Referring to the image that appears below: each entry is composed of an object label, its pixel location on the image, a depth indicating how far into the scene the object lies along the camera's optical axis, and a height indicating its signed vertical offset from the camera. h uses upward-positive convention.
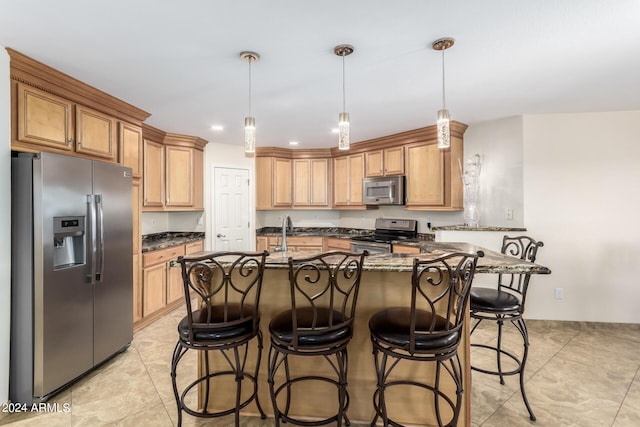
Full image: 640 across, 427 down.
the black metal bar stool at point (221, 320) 1.69 -0.57
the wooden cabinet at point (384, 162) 4.51 +0.77
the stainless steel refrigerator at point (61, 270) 2.15 -0.38
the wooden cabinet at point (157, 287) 3.48 -0.83
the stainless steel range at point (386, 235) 4.39 -0.31
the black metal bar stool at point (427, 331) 1.55 -0.58
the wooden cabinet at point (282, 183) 5.40 +0.55
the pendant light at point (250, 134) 2.05 +0.52
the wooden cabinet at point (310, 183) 5.51 +0.55
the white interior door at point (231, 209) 4.99 +0.11
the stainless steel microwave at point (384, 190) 4.46 +0.35
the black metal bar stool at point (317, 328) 1.63 -0.59
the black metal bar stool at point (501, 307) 2.06 -0.60
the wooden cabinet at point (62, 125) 2.24 +0.72
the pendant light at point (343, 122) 1.99 +0.58
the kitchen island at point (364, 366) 1.94 -0.93
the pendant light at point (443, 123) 1.95 +0.55
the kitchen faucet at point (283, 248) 2.34 -0.24
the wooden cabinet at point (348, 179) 5.11 +0.58
